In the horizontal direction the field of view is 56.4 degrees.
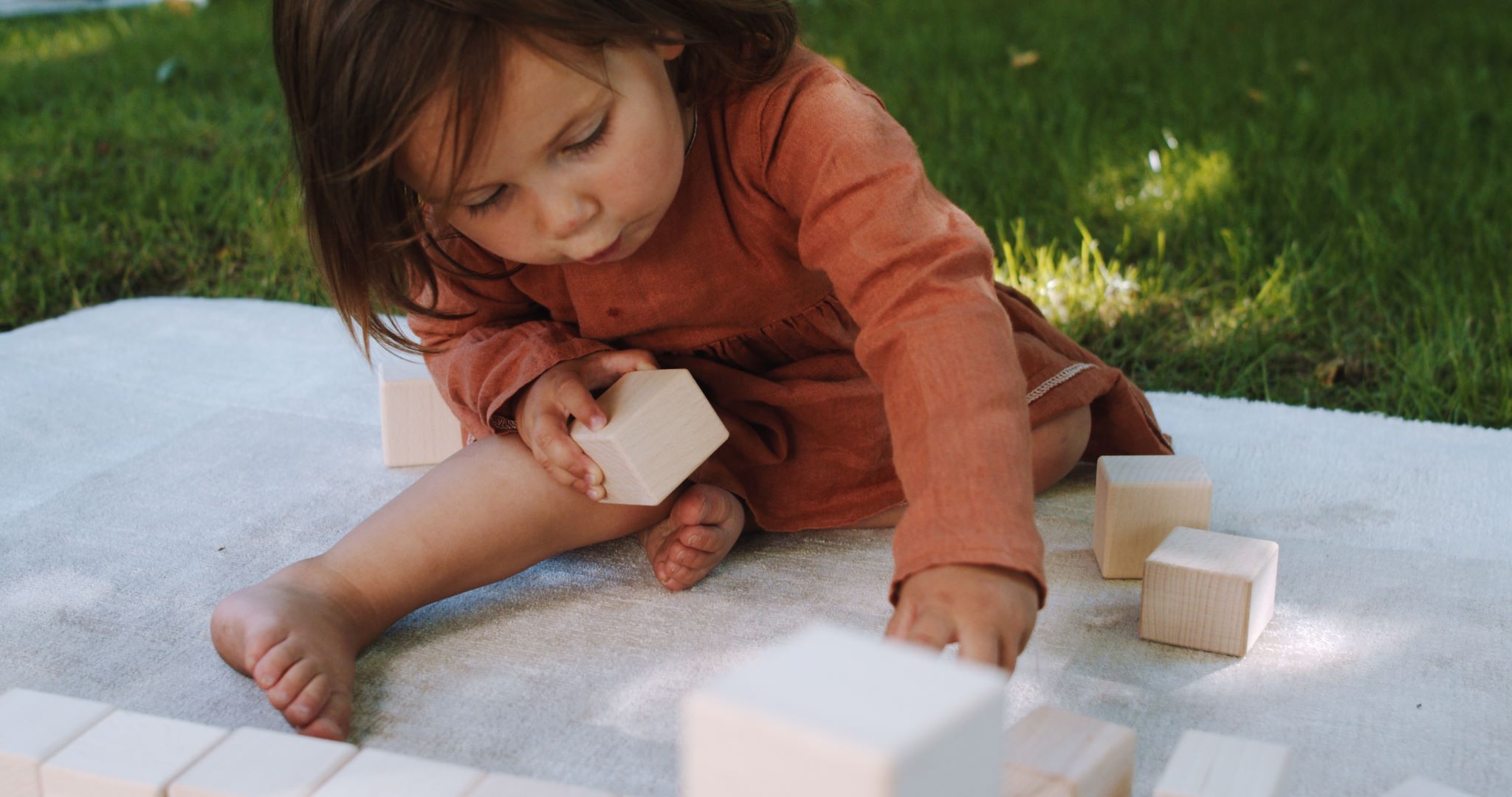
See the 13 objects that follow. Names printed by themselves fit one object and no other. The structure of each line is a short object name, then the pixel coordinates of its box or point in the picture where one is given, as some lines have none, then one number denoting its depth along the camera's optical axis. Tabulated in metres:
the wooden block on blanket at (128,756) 0.81
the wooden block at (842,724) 0.52
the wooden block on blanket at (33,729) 0.84
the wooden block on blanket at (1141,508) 1.22
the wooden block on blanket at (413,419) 1.51
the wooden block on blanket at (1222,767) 0.76
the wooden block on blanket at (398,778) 0.78
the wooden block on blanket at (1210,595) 1.08
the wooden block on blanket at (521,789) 0.77
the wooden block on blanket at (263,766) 0.79
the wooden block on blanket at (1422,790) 0.77
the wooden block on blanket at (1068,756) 0.78
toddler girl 0.93
